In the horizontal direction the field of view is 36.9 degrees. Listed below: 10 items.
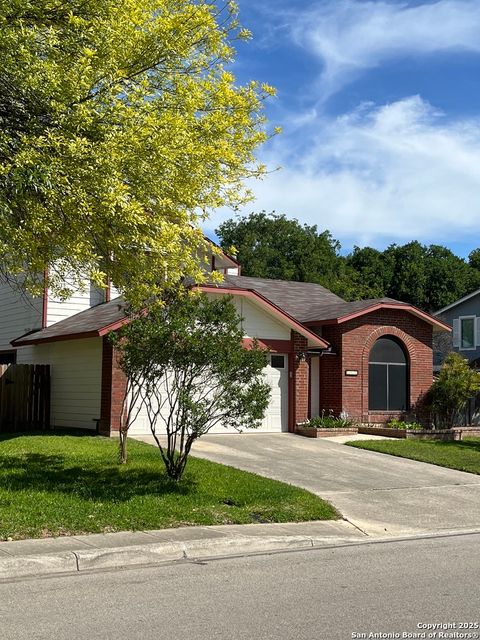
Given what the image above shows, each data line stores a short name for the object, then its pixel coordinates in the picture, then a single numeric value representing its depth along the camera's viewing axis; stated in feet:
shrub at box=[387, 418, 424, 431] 69.82
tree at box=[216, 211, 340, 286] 193.98
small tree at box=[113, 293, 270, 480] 34.88
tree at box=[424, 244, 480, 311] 211.20
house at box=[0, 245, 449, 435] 61.57
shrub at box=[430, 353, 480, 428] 73.05
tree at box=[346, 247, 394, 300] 206.59
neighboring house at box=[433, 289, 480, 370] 129.08
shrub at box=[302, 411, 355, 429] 66.39
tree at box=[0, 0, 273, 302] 28.78
